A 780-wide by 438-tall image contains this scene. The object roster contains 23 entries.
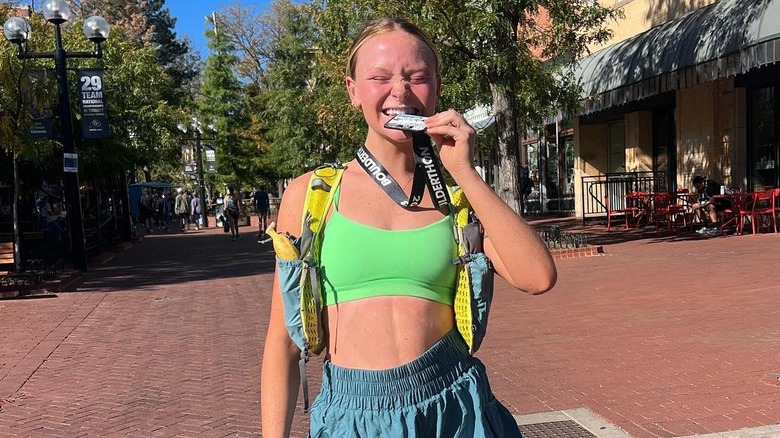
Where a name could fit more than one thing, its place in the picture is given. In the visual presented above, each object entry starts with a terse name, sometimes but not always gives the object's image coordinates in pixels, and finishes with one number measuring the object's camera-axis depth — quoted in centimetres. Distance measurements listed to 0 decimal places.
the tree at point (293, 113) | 2834
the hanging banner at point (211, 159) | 3703
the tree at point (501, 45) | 1155
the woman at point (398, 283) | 148
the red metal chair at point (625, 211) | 1627
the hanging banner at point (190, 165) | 3906
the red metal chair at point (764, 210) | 1319
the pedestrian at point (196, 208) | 3328
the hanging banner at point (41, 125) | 1245
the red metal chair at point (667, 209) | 1512
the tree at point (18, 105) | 1135
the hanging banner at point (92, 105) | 1432
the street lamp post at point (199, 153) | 3375
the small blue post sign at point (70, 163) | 1352
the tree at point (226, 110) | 3788
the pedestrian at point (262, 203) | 2166
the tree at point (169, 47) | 5419
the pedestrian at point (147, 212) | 3291
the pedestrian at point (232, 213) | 2230
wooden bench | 1252
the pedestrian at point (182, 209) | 3281
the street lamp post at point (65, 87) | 1327
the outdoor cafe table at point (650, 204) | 1529
